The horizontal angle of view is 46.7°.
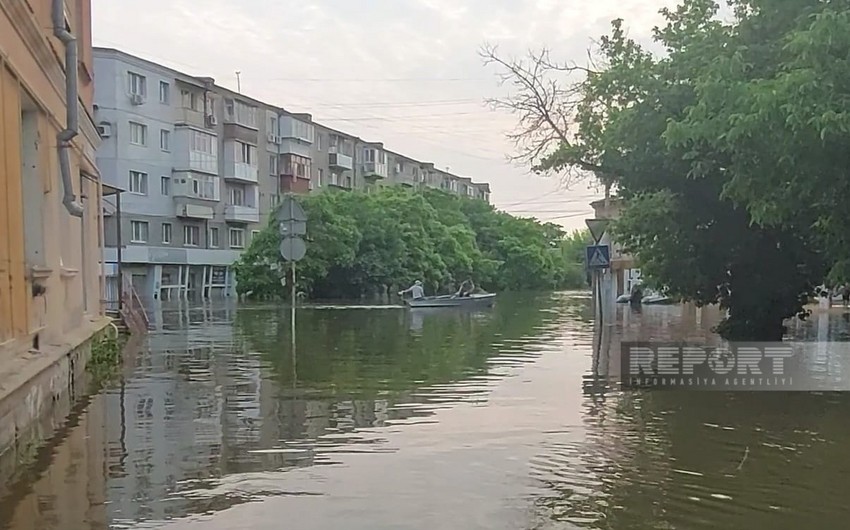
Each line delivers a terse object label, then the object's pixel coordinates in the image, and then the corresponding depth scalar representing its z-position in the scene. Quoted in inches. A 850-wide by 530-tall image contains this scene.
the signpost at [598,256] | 722.8
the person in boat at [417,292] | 1668.4
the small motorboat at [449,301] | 1648.6
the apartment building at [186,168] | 2047.2
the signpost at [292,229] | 674.2
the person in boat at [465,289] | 1759.4
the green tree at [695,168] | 495.5
